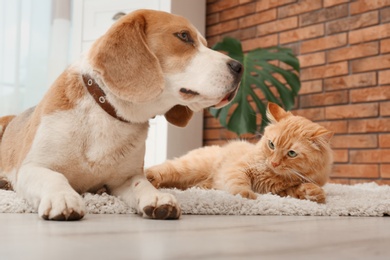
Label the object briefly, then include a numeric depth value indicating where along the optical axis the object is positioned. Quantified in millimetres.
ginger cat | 1828
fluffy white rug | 1444
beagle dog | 1466
